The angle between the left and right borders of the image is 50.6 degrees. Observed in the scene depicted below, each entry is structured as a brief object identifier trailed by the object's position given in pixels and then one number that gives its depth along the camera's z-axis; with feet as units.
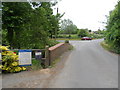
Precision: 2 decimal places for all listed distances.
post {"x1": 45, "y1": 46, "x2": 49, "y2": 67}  22.26
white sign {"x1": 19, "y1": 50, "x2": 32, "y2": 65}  19.33
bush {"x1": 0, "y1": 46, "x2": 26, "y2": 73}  18.05
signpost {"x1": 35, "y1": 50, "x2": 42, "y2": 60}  21.27
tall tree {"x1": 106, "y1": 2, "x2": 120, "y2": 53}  39.88
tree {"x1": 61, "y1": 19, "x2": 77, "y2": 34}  204.95
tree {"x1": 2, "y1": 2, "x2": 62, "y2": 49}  28.43
